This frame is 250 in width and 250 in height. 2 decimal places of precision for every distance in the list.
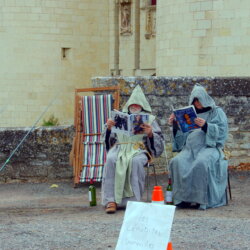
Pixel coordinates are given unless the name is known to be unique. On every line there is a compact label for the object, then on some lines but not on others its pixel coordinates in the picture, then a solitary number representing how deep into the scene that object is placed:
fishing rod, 16.78
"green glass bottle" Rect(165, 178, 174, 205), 12.90
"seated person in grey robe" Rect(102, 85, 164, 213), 13.08
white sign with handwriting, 8.18
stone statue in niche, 31.36
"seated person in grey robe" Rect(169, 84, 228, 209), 12.93
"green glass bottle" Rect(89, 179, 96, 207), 13.36
